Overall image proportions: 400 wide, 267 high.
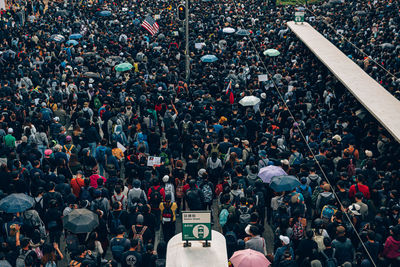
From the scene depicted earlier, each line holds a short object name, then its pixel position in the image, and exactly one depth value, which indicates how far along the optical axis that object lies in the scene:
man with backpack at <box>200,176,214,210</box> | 10.88
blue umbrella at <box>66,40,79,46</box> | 23.68
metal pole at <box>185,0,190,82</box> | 20.53
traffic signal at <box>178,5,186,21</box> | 21.14
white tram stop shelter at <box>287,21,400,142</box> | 13.93
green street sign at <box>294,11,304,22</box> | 25.92
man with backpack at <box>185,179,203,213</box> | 10.57
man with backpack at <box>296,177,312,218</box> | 10.90
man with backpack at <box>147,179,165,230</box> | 10.34
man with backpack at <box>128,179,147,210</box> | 10.34
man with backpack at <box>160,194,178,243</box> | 10.12
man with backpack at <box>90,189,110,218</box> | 10.21
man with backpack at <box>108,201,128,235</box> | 9.81
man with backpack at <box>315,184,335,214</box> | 10.42
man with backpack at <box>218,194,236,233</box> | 9.72
